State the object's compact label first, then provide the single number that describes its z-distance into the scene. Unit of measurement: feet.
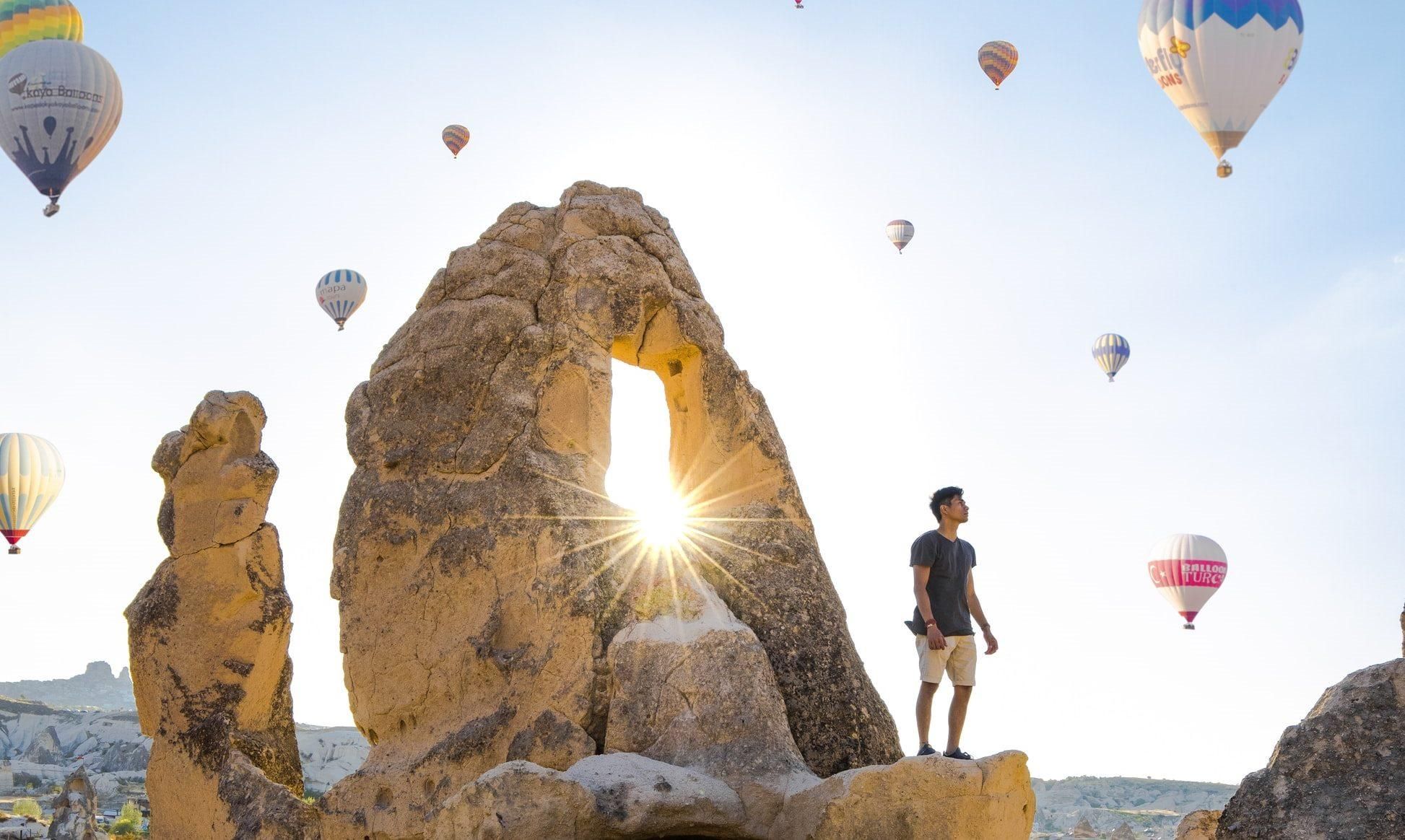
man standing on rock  27.43
